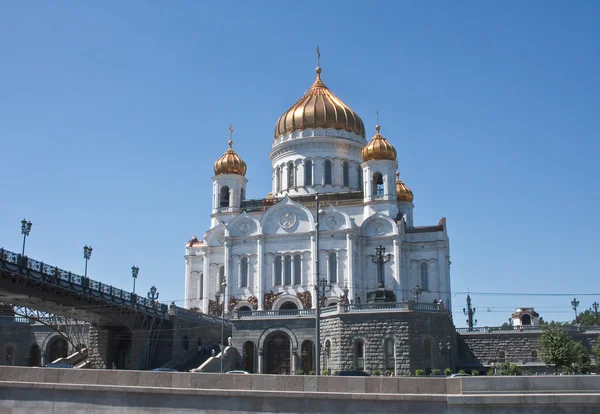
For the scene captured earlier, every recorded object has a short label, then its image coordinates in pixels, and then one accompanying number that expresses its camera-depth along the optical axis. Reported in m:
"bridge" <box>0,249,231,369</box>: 37.84
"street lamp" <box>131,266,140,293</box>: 54.94
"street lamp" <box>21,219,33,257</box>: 41.16
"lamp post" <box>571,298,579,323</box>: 57.12
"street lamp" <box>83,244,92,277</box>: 48.91
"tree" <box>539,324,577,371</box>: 42.09
